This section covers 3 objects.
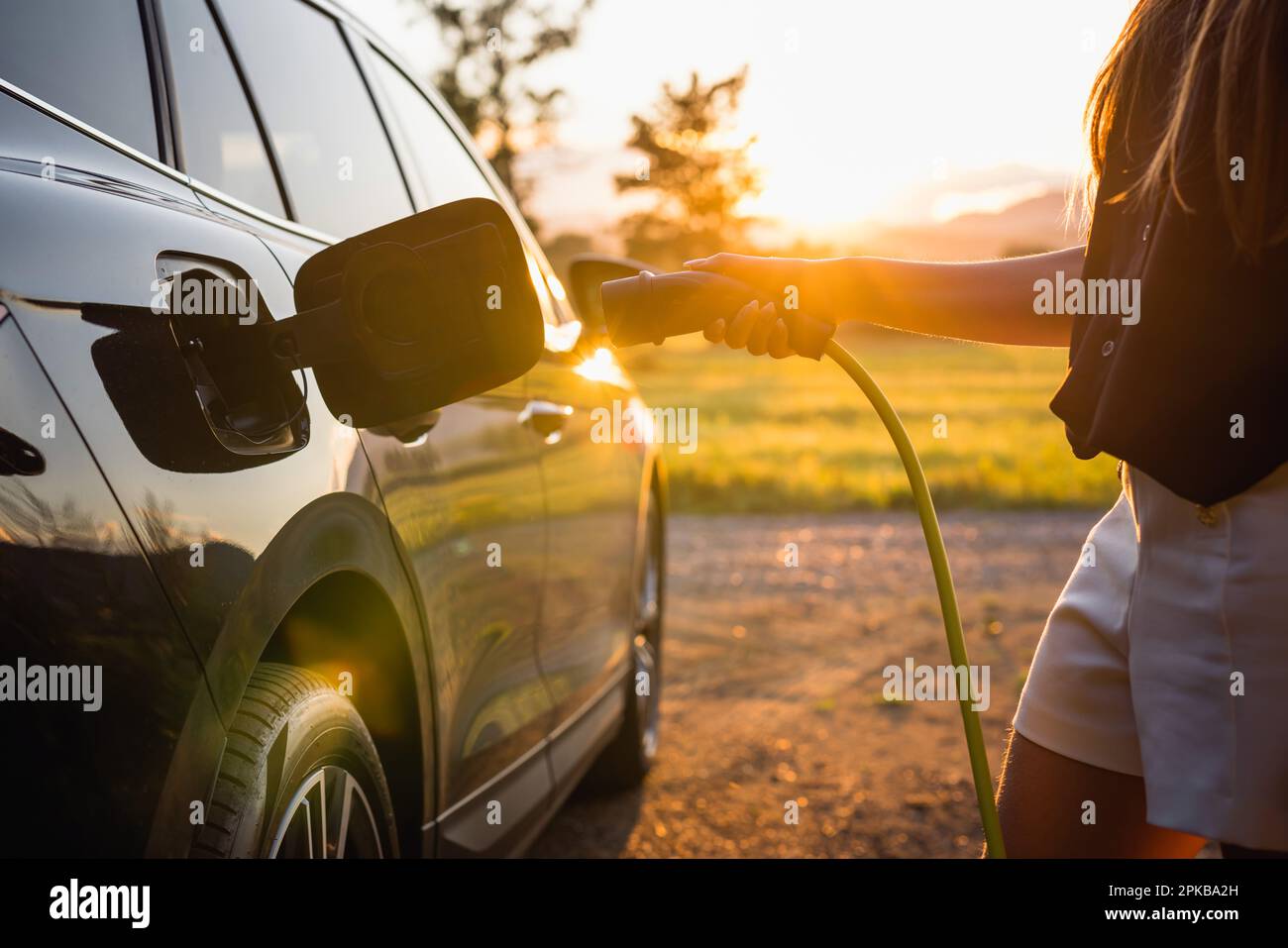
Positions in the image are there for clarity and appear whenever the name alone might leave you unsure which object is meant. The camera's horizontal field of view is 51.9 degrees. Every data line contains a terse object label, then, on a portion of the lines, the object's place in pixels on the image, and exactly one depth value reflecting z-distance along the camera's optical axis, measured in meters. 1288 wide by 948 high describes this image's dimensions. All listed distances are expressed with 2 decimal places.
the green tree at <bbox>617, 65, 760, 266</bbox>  36.97
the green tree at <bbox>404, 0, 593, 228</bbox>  31.91
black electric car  1.41
